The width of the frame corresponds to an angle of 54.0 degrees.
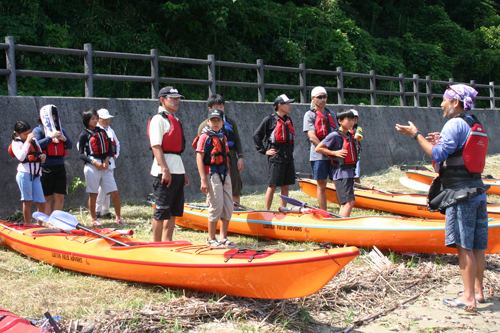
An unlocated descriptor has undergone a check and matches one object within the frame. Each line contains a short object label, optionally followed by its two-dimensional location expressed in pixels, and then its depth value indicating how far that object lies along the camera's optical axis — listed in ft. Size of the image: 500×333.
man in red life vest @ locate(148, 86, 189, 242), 15.29
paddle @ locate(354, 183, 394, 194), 24.60
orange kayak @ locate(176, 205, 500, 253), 15.37
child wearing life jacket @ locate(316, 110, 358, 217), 18.22
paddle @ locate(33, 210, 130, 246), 15.21
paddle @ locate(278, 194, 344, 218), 18.03
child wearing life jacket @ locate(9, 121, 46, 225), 18.56
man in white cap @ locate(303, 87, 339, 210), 20.77
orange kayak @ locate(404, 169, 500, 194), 28.32
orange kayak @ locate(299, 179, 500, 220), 22.03
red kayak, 8.96
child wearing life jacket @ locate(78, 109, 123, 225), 21.59
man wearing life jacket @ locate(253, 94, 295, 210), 20.92
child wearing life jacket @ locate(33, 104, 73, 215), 19.54
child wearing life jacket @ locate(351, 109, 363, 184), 26.98
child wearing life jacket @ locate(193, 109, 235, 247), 16.46
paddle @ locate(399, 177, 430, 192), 18.47
